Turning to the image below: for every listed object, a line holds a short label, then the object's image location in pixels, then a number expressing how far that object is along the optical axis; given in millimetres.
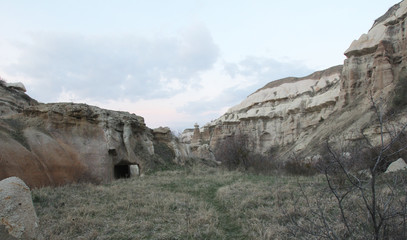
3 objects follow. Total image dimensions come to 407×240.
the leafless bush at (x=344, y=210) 2209
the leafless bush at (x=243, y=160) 14557
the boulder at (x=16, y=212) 3189
